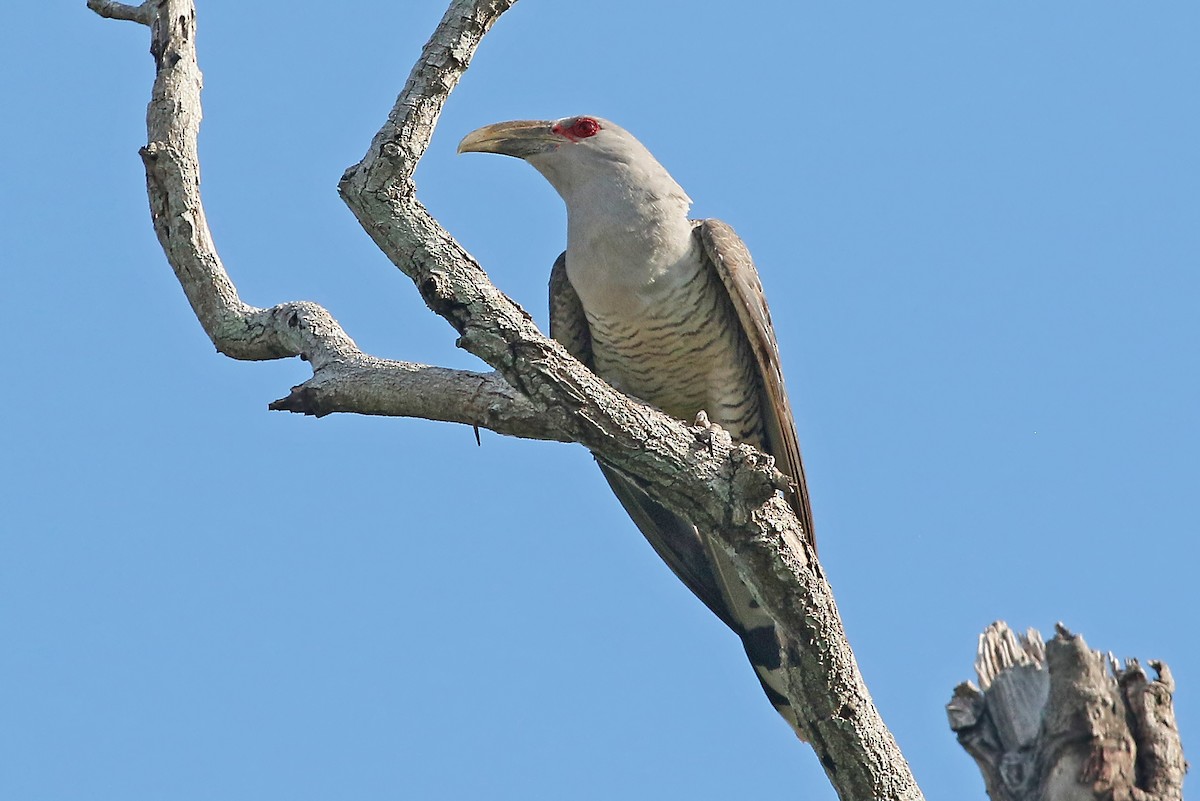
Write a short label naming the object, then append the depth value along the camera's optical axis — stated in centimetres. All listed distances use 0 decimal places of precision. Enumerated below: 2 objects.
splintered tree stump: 789
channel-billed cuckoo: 1179
